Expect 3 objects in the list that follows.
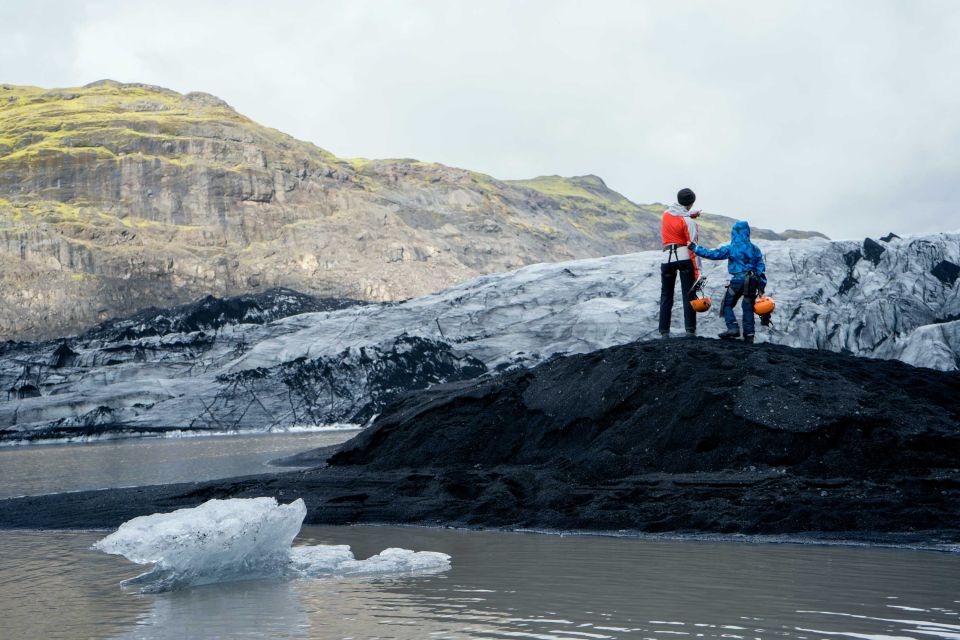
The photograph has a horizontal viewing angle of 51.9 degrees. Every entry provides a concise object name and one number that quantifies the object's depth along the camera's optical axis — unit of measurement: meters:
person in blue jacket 12.75
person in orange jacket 12.69
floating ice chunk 7.03
